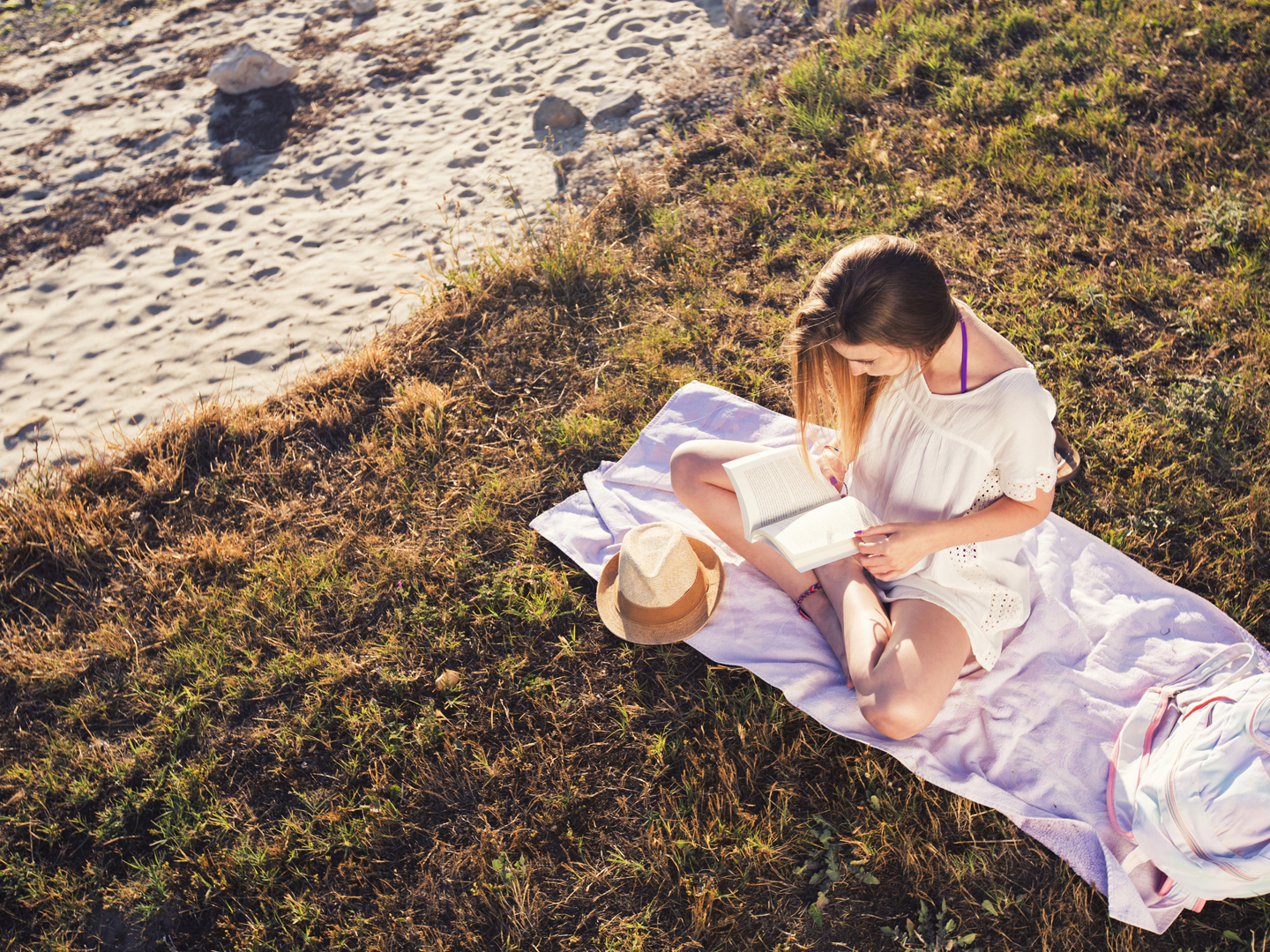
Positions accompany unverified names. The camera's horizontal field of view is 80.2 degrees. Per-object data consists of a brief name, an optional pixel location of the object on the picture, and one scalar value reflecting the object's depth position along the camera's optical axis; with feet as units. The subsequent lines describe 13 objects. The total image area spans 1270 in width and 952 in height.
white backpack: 7.30
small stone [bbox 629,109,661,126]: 19.86
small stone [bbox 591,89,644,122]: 20.30
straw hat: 10.07
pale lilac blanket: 8.71
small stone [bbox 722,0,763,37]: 21.47
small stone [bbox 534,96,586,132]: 20.43
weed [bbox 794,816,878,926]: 8.61
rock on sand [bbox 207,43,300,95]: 23.43
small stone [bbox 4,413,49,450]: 15.96
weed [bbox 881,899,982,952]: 8.15
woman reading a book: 7.96
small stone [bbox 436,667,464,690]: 10.98
